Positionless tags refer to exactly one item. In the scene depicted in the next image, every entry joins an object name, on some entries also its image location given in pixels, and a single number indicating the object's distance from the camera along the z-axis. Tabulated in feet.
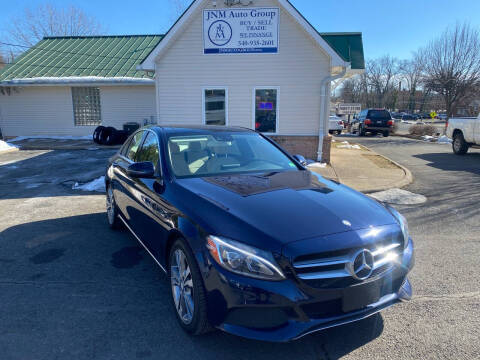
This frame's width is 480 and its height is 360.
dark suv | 78.38
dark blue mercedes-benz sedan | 7.39
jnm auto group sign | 34.45
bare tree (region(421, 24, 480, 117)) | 87.45
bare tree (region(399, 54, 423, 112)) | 234.17
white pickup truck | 41.10
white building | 34.45
